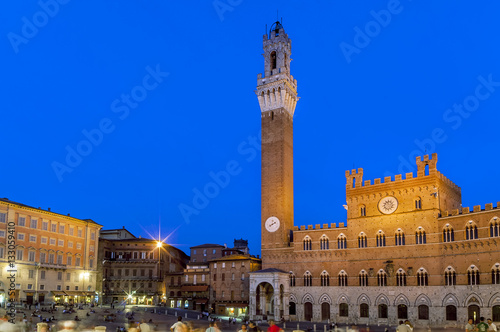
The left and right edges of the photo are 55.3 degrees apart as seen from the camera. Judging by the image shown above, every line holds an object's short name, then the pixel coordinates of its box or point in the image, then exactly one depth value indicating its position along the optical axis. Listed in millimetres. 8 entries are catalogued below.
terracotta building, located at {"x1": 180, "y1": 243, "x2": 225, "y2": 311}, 80625
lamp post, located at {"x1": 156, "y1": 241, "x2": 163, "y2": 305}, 90300
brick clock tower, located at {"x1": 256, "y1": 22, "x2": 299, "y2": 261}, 70312
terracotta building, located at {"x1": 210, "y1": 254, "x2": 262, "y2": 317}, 73438
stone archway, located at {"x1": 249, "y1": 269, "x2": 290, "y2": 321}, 64938
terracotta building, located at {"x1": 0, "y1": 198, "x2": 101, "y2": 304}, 67438
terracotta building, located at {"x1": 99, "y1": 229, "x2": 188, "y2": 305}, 91188
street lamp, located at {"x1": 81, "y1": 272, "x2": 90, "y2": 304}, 80438
